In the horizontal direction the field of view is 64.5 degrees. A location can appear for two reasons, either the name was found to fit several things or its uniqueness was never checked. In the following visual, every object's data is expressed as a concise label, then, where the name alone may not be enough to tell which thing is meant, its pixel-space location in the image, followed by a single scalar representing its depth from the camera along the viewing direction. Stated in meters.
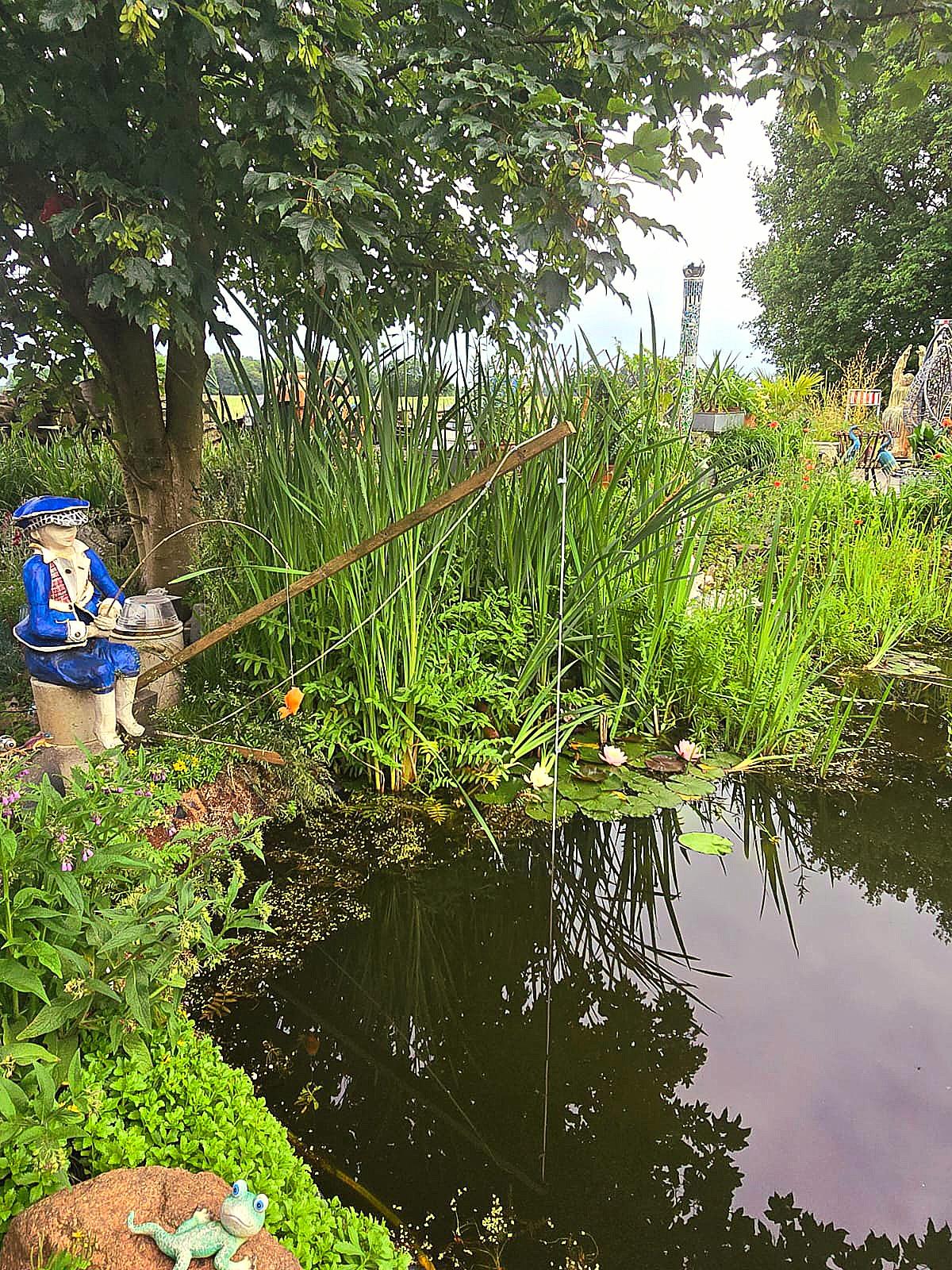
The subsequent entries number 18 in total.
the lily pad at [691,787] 2.60
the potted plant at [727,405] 8.23
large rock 0.89
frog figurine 0.89
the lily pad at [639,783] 2.61
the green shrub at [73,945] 1.02
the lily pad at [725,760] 2.79
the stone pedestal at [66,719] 2.12
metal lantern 2.67
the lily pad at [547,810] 2.49
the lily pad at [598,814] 2.47
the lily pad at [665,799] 2.53
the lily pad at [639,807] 2.49
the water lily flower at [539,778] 2.54
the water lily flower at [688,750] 2.71
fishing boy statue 2.03
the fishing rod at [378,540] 1.77
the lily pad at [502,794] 2.56
